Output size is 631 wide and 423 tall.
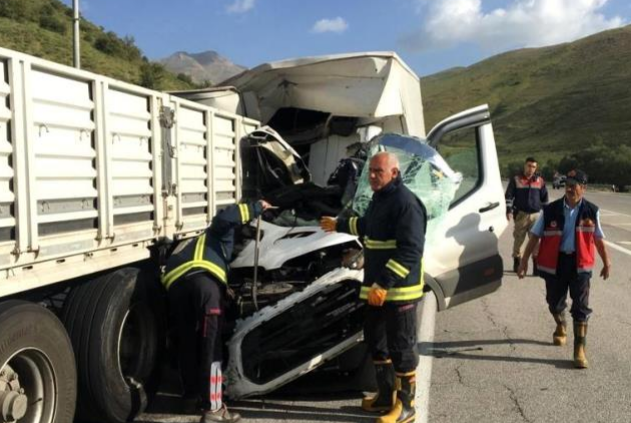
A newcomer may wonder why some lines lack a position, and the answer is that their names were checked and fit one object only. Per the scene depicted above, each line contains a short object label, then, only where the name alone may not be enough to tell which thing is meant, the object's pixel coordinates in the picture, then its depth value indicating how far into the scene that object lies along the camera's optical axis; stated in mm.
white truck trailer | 3170
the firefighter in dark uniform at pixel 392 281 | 4234
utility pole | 12875
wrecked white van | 4535
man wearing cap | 5777
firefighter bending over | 4230
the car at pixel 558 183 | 47375
